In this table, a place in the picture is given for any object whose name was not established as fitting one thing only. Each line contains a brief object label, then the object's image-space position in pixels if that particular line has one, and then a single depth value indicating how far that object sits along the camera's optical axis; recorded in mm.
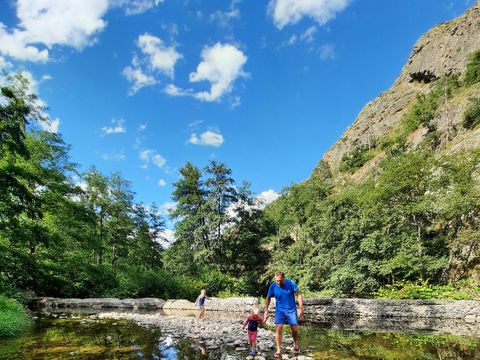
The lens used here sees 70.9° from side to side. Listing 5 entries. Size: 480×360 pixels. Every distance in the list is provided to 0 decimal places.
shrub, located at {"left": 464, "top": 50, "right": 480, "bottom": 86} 55188
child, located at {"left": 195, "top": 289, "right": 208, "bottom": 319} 17297
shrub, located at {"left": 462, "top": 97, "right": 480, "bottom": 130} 41812
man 7664
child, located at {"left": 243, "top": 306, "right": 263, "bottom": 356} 7930
